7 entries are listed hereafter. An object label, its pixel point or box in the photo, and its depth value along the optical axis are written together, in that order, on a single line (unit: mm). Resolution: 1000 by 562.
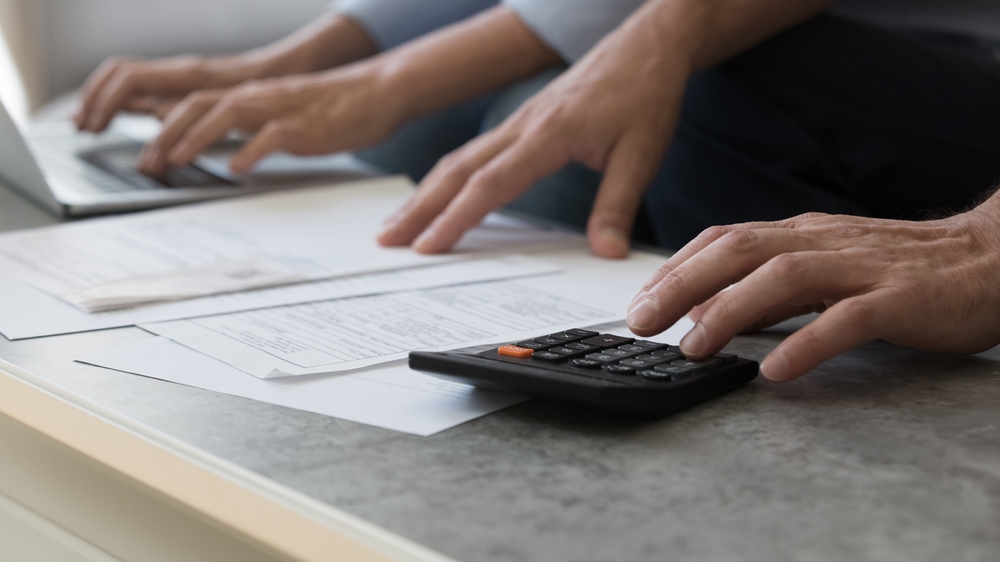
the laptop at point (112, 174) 1518
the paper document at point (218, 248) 1256
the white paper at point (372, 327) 1097
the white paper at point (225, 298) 1160
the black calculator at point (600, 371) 984
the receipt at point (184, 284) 1204
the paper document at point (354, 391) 1012
